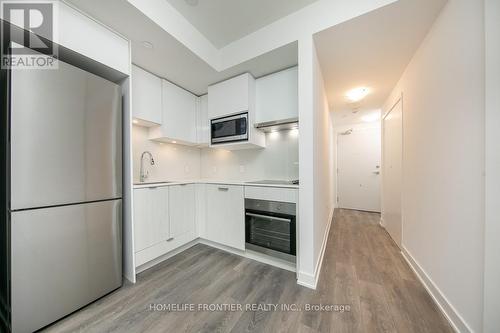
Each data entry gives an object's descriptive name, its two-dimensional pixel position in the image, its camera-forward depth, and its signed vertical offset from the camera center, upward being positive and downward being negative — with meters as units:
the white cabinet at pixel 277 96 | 2.14 +0.93
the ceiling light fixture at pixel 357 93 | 2.76 +1.24
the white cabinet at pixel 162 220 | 1.83 -0.66
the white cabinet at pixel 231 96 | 2.27 +0.99
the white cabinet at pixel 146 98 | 2.03 +0.87
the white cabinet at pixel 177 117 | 2.37 +0.75
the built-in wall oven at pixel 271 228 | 1.79 -0.71
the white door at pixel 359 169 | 4.46 -0.07
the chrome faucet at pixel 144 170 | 2.32 -0.05
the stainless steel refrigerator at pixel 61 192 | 1.08 -0.19
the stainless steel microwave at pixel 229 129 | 2.27 +0.53
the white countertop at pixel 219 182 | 1.79 -0.22
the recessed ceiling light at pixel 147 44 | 1.72 +1.25
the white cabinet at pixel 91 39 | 1.26 +1.06
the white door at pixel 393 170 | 2.40 -0.07
